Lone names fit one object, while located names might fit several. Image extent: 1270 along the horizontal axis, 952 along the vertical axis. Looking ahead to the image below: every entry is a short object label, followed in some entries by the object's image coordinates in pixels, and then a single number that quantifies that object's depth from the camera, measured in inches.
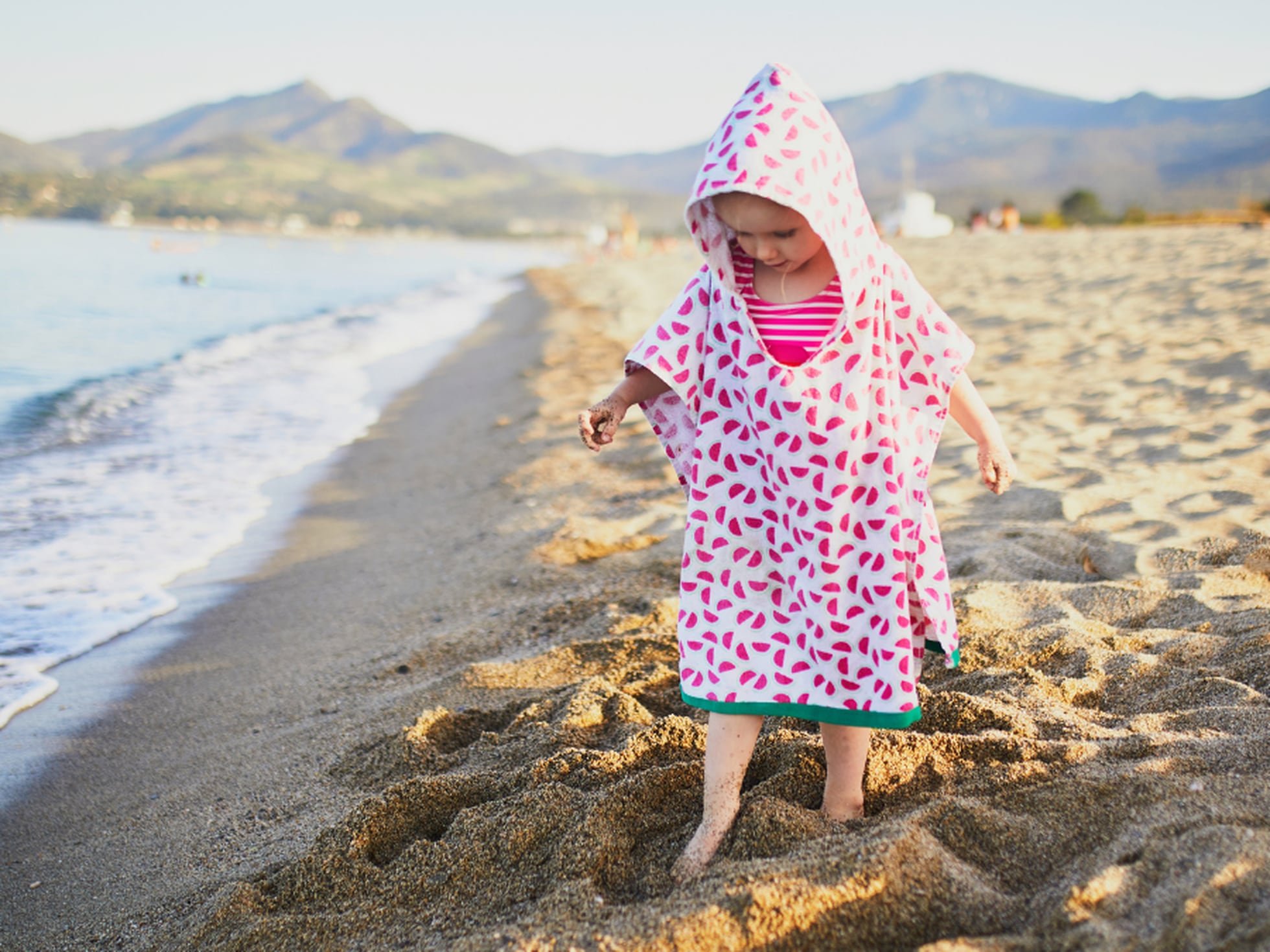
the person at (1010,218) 1004.6
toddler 67.5
